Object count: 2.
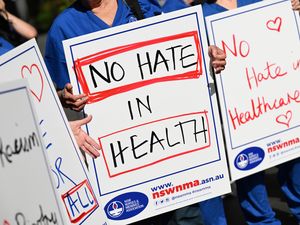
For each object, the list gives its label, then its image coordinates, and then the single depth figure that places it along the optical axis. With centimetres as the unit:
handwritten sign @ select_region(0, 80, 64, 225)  501
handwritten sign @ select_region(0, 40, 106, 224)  598
